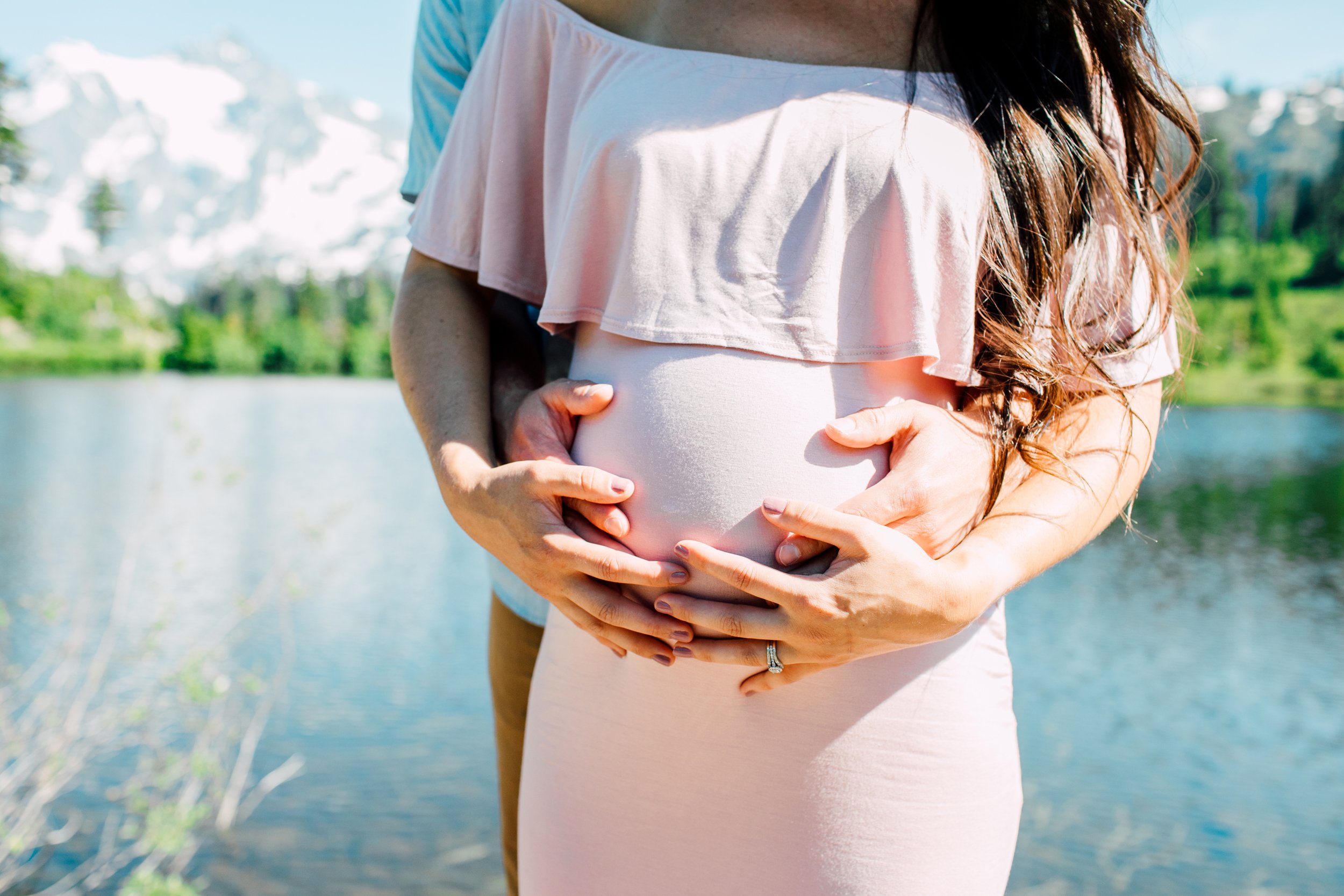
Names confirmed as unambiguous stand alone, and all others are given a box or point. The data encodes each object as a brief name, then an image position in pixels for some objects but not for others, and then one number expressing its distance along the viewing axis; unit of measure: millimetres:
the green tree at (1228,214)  51969
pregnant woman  1054
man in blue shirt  1468
